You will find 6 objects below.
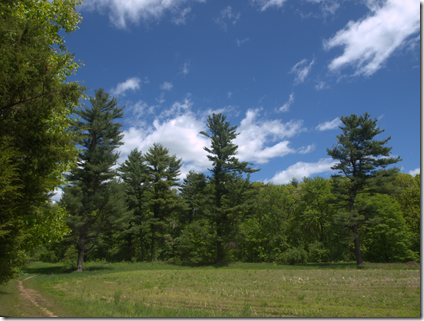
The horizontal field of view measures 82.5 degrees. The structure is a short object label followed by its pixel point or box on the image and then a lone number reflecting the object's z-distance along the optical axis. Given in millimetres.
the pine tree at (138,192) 34688
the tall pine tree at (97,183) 22594
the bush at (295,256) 28373
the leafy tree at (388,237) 30156
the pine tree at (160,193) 34375
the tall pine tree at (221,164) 29375
